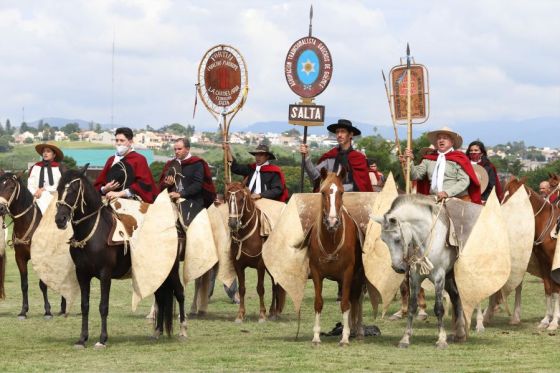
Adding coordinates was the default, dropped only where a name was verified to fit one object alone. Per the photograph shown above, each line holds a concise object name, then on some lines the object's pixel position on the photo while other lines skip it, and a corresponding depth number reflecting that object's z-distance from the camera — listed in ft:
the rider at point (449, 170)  53.88
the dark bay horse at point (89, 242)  48.55
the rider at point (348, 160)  55.21
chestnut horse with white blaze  48.65
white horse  47.29
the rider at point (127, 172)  53.88
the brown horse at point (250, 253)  61.00
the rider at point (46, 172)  65.62
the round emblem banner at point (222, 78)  63.36
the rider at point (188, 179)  59.41
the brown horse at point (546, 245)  56.34
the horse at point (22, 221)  60.80
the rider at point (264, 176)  65.57
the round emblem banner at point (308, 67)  62.39
